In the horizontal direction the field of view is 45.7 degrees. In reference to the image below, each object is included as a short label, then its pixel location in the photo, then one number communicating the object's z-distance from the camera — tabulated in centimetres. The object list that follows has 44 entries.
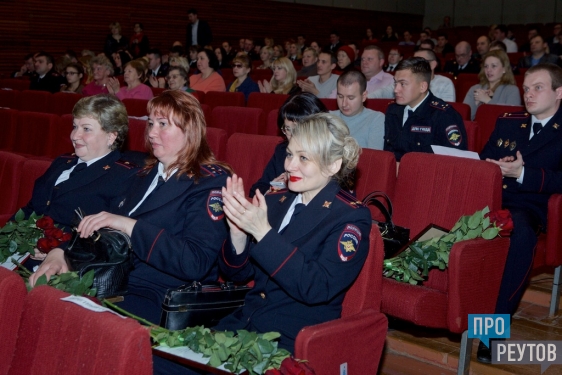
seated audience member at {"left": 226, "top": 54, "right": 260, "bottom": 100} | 650
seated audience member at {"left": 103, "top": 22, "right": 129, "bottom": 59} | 1041
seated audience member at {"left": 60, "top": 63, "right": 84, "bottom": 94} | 677
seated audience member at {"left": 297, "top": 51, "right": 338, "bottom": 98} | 589
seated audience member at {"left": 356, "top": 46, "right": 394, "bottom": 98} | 564
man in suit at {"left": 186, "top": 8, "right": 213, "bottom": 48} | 1088
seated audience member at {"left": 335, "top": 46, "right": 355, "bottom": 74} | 714
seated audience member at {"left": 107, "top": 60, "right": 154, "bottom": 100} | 603
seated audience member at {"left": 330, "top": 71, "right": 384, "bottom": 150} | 370
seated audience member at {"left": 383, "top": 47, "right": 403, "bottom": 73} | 803
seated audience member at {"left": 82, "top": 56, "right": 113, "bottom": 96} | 659
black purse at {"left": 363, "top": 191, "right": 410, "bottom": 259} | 259
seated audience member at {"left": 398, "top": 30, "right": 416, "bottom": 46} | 1197
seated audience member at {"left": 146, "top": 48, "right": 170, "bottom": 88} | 850
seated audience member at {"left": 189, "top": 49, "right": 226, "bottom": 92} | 679
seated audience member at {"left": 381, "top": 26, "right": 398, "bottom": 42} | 1328
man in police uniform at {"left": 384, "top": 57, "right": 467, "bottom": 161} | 351
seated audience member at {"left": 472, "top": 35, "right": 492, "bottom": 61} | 870
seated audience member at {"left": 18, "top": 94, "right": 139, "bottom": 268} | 277
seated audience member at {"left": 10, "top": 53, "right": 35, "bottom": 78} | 889
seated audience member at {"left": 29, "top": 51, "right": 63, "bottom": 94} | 747
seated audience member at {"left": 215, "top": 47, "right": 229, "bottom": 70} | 1026
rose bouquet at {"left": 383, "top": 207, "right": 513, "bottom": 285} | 248
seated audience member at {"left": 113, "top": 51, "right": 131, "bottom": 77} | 945
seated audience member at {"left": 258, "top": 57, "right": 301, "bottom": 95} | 590
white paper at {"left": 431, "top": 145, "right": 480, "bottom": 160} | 300
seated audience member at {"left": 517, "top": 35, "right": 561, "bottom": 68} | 799
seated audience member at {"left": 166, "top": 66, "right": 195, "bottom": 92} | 595
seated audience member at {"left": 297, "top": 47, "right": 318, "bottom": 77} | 745
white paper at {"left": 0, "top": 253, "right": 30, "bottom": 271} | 262
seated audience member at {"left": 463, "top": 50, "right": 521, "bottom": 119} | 492
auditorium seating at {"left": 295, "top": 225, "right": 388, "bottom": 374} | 171
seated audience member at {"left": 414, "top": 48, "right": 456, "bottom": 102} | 514
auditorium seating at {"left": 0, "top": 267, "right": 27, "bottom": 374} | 139
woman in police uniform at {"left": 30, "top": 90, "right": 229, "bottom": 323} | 215
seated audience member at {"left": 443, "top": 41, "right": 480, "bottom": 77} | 779
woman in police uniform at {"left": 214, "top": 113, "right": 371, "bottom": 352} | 183
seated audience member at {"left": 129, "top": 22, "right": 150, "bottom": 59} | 1040
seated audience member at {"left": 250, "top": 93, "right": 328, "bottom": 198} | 290
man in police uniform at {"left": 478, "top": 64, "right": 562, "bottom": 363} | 277
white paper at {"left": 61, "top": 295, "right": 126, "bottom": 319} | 134
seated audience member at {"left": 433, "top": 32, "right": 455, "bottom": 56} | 1084
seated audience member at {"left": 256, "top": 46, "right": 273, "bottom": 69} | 921
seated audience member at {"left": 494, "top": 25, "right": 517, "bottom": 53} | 1038
